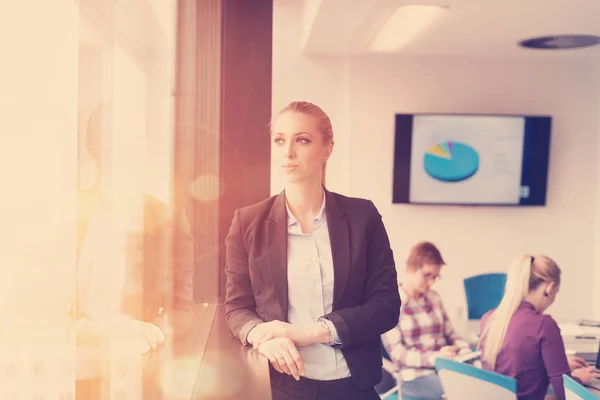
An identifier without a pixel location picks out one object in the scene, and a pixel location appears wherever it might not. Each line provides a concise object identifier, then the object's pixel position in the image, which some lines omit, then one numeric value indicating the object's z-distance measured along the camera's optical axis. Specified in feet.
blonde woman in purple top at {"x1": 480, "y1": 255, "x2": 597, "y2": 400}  7.98
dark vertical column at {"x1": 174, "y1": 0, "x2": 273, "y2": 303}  5.74
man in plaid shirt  9.87
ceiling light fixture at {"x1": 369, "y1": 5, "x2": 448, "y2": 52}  10.83
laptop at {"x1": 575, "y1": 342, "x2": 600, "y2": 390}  9.06
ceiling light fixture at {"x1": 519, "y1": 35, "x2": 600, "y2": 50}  12.69
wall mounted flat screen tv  14.83
